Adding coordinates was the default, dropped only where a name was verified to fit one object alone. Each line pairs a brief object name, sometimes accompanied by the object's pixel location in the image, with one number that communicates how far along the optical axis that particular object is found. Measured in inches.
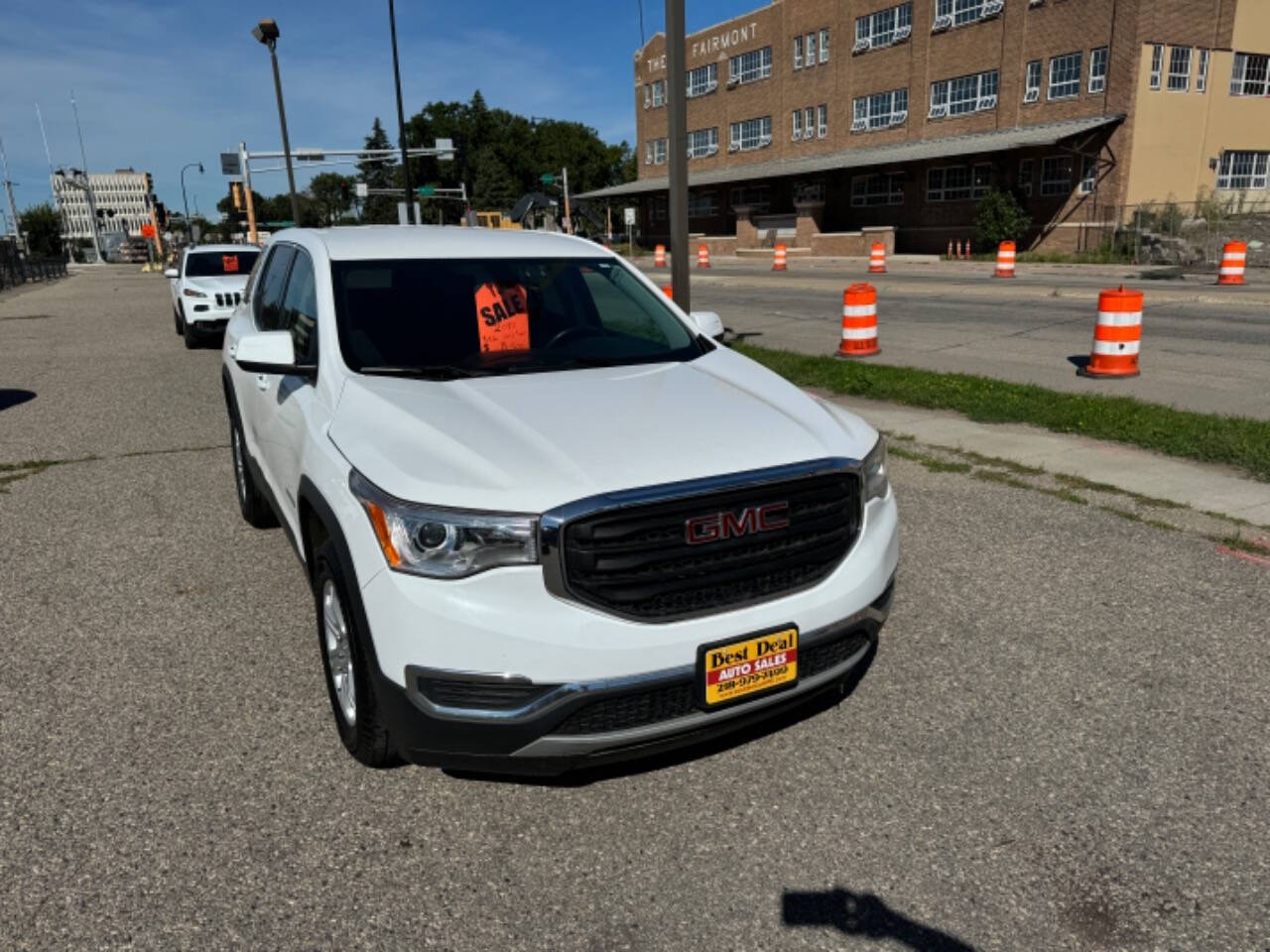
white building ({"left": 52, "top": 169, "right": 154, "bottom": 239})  6850.4
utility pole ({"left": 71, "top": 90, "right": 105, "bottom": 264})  3212.6
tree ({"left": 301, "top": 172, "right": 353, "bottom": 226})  6055.6
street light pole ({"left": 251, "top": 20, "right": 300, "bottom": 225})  1072.2
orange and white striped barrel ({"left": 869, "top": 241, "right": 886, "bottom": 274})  1221.1
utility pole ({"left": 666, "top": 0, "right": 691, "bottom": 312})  385.7
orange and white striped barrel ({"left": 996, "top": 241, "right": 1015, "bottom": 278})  1065.5
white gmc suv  102.7
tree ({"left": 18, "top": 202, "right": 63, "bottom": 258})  4810.0
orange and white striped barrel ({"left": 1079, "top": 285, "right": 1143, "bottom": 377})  399.2
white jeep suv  585.6
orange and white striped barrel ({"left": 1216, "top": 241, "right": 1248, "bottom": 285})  877.2
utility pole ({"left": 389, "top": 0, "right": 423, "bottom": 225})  971.3
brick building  1328.7
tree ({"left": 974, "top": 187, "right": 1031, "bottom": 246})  1398.9
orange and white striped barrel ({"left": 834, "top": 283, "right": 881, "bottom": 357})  476.4
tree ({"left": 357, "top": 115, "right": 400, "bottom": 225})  5383.9
